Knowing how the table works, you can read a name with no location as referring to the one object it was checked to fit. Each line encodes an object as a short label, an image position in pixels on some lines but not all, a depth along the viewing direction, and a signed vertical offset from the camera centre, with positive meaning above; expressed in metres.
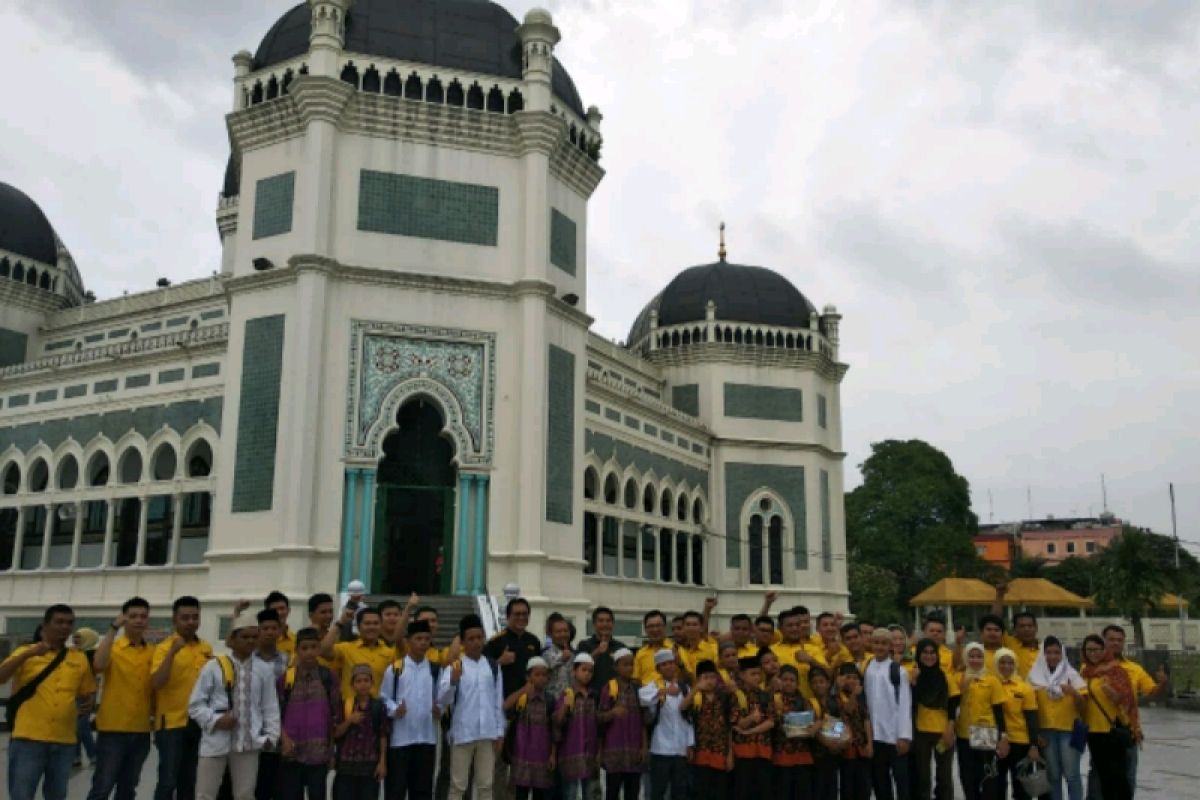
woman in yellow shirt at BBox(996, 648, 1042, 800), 8.89 -0.99
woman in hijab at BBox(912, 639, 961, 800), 9.02 -0.97
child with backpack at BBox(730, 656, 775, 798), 8.48 -1.14
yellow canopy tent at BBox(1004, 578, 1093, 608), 39.12 +0.31
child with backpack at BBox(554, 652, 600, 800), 8.21 -1.10
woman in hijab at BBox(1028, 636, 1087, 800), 9.04 -0.93
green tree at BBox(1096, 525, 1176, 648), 34.66 +0.97
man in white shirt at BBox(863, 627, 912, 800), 8.92 -1.07
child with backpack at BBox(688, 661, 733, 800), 8.49 -1.09
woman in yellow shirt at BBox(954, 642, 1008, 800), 8.86 -1.00
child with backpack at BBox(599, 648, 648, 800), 8.38 -1.10
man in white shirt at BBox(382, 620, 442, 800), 7.97 -0.95
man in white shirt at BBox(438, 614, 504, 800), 8.07 -0.94
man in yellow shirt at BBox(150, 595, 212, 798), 7.75 -0.78
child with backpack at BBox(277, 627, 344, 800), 7.54 -0.93
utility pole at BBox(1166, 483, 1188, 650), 35.38 -0.14
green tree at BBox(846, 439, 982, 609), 46.22 +3.76
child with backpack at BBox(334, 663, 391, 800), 7.62 -1.10
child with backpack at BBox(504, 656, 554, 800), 8.15 -1.09
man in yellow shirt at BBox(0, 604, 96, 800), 7.35 -0.85
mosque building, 19.22 +4.56
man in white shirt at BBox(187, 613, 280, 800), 7.32 -0.88
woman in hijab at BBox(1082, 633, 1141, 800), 8.95 -1.03
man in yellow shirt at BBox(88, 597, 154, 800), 7.72 -0.88
